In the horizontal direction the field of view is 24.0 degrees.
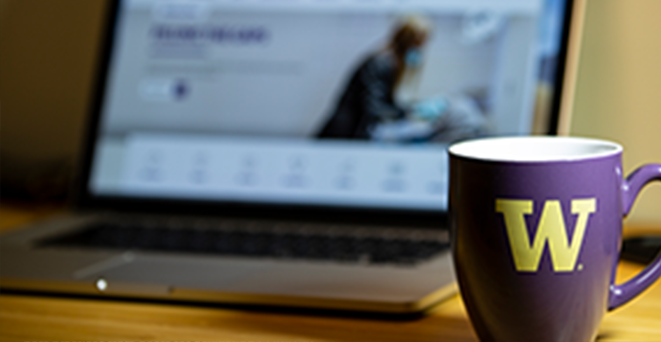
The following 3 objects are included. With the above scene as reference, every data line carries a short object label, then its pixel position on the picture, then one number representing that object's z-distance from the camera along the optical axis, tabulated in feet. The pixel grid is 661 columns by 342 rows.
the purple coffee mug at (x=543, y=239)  2.83
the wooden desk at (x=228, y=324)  3.08
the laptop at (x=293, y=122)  3.75
